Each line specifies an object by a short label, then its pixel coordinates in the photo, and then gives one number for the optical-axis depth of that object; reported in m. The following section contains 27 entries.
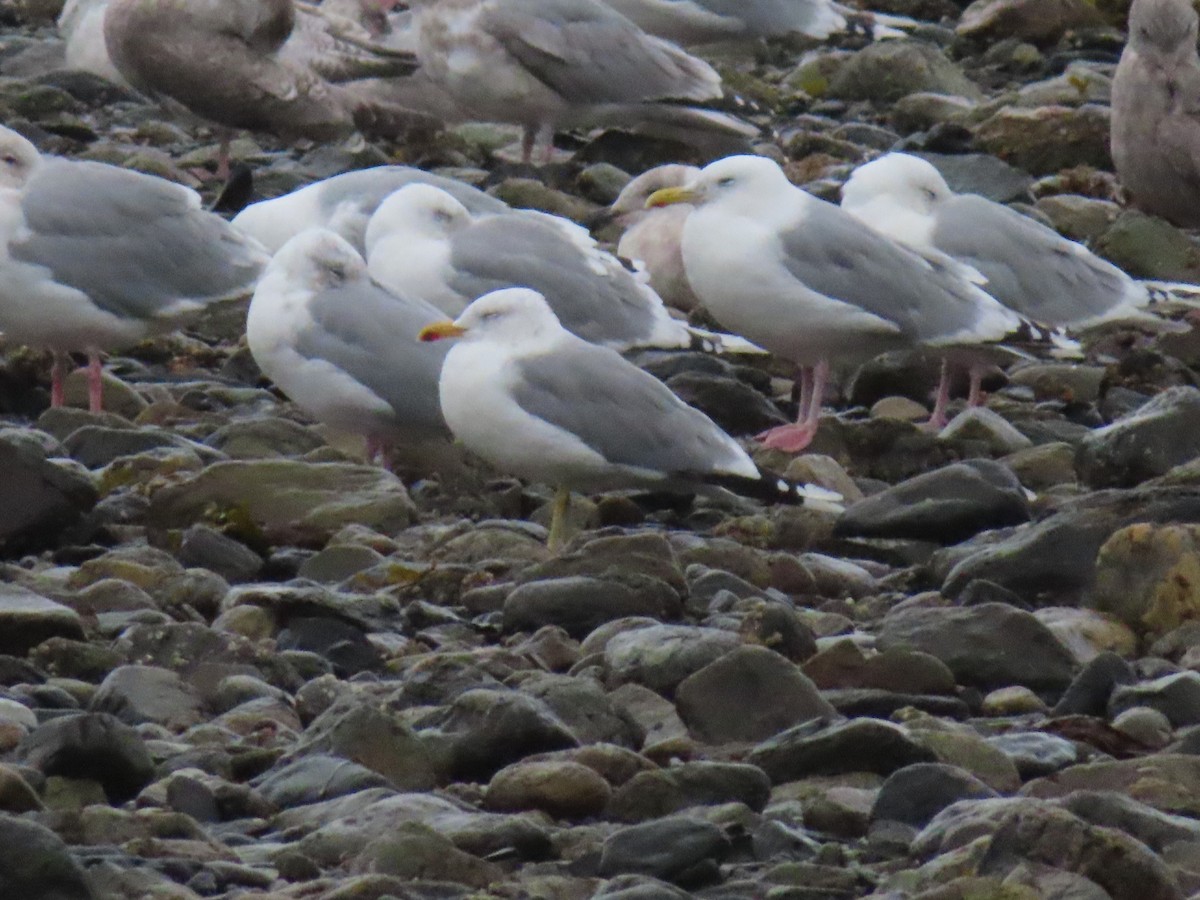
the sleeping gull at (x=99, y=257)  15.99
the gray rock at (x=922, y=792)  8.62
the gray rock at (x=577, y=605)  11.54
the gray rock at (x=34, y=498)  12.83
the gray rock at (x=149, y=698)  9.87
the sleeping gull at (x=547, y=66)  23.98
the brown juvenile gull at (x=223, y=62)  23.58
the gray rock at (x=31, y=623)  10.55
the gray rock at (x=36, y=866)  7.29
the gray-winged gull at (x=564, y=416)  13.58
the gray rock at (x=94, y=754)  8.84
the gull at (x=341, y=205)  18.34
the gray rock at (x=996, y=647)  10.57
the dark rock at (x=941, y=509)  13.41
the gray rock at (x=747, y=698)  9.76
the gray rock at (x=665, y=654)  10.32
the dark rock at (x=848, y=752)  9.06
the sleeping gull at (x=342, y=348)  14.91
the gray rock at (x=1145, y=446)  13.98
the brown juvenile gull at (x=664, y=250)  19.41
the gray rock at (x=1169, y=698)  9.81
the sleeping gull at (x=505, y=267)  16.78
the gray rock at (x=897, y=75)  27.31
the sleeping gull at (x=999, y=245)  17.62
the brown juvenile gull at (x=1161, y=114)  21.00
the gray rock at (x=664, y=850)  8.05
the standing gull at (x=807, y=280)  16.02
